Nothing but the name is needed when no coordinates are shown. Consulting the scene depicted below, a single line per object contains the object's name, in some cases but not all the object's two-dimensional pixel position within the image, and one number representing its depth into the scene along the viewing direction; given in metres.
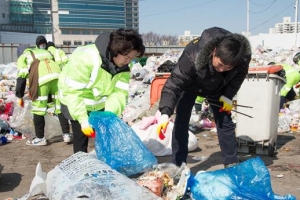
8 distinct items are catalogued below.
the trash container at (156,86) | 6.11
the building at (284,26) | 63.41
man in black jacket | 2.77
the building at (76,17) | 72.19
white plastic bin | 4.23
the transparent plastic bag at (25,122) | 5.50
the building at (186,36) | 75.07
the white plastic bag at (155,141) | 4.45
